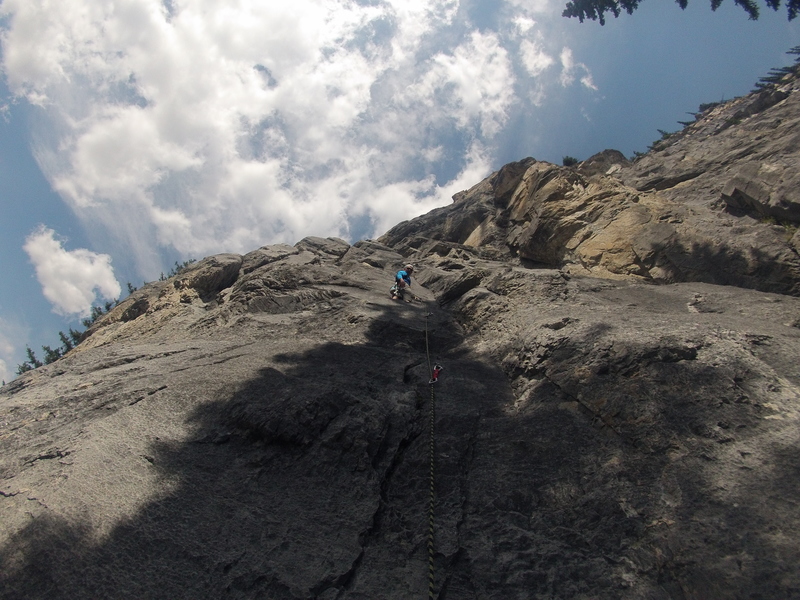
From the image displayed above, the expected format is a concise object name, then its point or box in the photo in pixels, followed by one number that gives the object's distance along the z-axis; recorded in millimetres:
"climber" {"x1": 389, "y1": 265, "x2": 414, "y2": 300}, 11469
